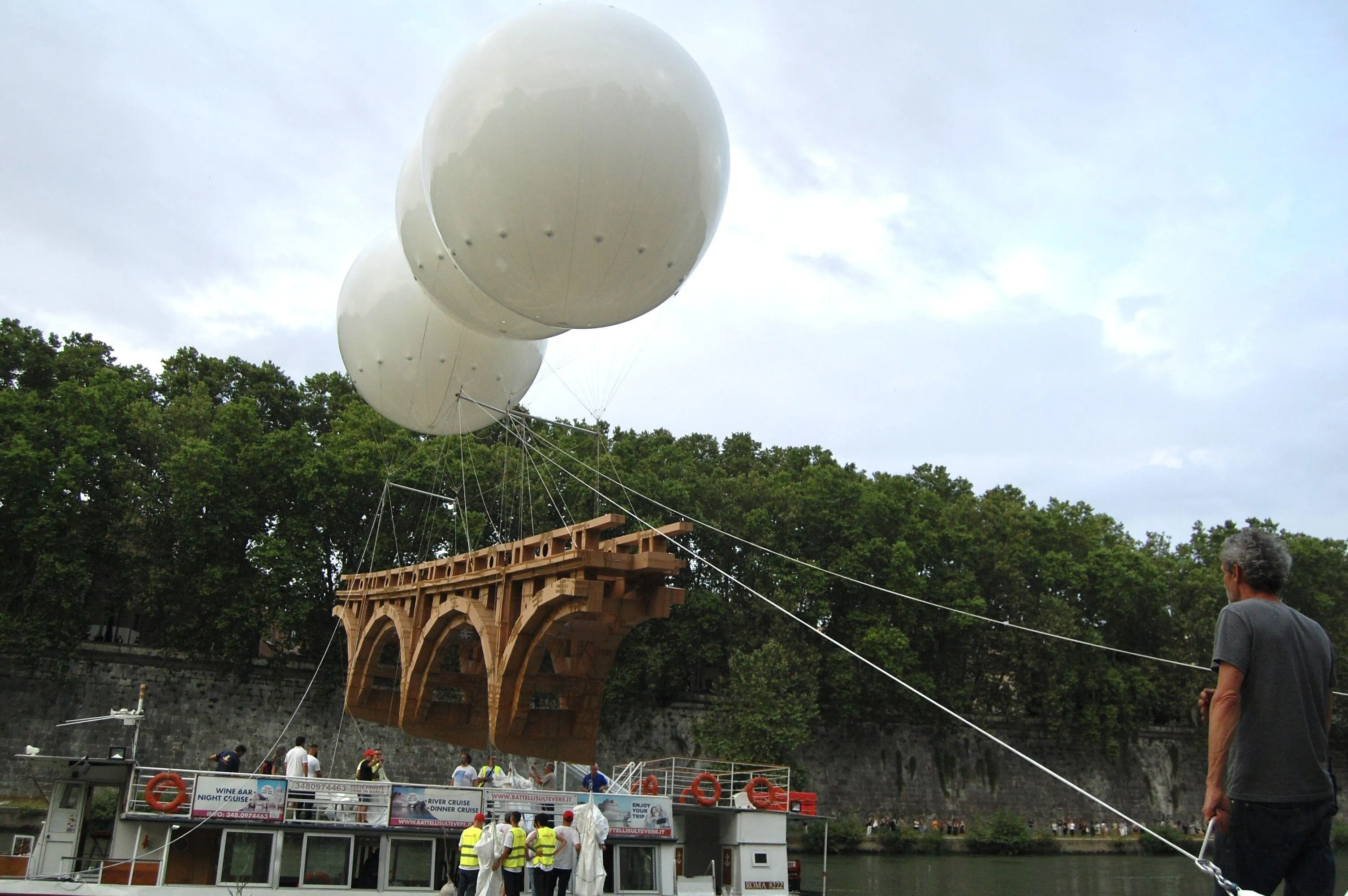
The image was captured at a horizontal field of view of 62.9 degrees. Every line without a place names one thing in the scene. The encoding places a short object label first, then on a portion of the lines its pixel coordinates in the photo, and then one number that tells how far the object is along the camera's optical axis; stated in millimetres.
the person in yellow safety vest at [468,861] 15922
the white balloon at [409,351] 19172
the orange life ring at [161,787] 16359
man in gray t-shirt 3936
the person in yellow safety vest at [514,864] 15930
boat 16406
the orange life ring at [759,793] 20562
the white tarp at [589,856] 17078
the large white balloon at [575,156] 12188
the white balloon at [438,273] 16000
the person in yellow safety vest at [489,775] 18938
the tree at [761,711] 44844
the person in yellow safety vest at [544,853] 16422
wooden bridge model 19594
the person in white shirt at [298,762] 18594
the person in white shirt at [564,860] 16828
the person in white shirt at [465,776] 19391
